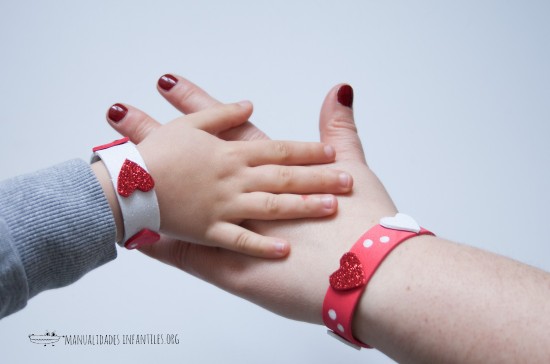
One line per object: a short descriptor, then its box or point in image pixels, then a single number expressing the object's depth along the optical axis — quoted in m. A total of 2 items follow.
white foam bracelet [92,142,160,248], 0.56
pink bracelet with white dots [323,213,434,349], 0.54
